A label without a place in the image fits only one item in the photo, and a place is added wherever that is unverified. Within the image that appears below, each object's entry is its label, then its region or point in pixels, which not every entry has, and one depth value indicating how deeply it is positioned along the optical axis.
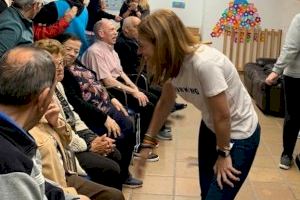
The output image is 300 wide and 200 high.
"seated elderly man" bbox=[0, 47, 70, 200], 1.11
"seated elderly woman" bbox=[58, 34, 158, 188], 3.09
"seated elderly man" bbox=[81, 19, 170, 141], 3.89
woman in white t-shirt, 1.75
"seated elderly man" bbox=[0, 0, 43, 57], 2.48
